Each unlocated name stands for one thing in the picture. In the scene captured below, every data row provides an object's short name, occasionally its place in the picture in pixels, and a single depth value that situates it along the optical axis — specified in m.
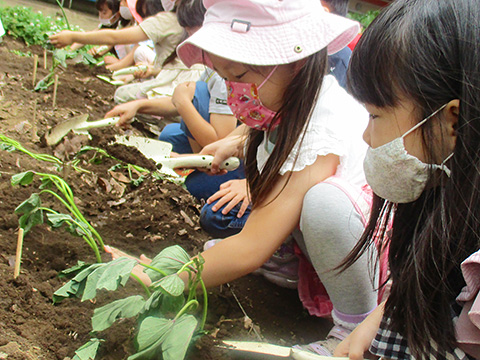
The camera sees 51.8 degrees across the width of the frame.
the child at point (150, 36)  3.23
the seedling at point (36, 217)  1.31
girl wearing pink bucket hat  1.36
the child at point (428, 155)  0.86
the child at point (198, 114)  2.38
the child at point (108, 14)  5.23
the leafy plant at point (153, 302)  1.01
